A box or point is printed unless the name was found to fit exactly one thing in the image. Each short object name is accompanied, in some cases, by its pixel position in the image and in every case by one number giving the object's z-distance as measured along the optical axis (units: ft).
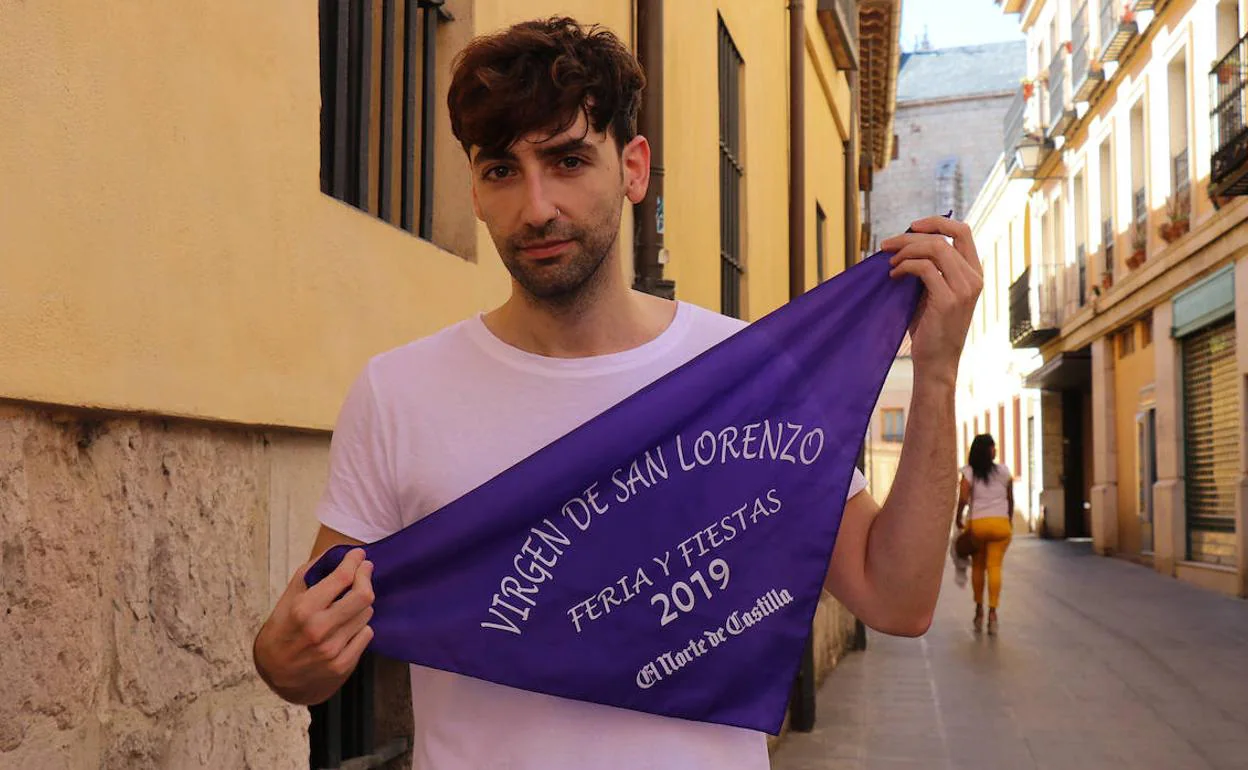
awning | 106.11
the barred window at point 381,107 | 12.86
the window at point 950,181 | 194.08
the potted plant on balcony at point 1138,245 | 80.59
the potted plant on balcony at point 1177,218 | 70.44
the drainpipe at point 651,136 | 22.84
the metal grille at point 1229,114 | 56.39
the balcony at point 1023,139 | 107.14
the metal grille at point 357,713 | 12.80
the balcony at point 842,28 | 50.08
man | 6.94
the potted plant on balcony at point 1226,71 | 60.74
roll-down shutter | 65.41
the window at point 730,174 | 31.99
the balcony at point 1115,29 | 79.20
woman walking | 46.06
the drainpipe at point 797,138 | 40.06
